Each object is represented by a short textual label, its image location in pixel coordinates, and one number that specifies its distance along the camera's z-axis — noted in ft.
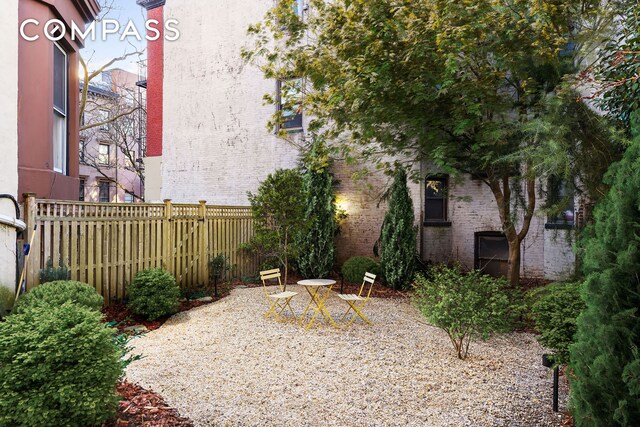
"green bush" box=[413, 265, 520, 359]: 16.05
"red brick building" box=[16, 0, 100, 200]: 19.19
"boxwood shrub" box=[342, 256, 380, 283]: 33.06
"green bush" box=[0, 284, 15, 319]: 16.97
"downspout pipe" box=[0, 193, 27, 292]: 17.46
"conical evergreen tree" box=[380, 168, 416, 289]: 31.58
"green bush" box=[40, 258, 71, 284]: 20.25
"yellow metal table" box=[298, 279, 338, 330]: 20.78
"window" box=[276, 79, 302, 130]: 25.80
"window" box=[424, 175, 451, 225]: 38.96
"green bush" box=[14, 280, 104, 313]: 17.20
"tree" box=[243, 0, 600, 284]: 20.83
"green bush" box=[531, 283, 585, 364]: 12.93
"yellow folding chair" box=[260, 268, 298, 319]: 21.97
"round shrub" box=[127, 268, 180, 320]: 22.39
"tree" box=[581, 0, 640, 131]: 14.10
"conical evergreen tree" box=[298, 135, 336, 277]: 34.50
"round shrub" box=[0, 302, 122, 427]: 8.40
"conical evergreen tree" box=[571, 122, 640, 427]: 6.93
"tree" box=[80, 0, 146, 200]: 67.31
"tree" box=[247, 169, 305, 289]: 27.22
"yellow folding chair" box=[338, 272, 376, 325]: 20.93
